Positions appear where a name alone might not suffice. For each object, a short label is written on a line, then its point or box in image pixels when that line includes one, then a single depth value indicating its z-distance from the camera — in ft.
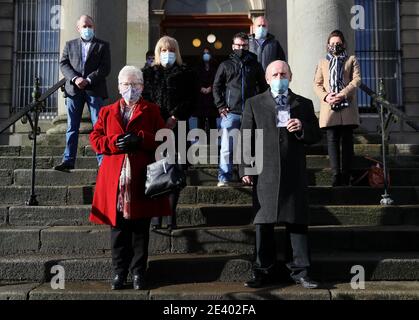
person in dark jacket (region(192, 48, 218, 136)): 34.73
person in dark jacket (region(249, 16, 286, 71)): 23.41
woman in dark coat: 18.34
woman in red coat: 15.08
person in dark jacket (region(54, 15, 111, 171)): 22.40
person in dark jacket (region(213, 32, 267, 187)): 21.56
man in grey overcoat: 15.30
